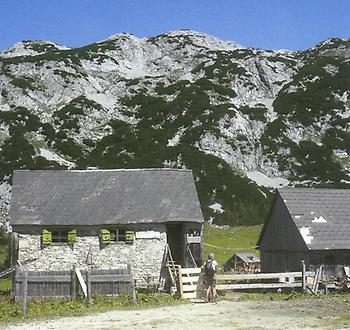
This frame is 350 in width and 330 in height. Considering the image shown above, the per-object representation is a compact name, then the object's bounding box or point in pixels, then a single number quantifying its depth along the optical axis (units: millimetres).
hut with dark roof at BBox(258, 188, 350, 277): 30688
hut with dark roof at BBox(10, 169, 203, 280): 32000
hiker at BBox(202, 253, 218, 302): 24344
